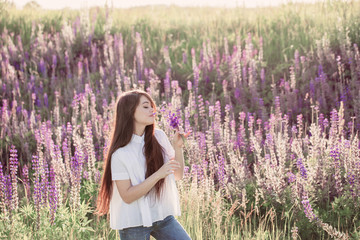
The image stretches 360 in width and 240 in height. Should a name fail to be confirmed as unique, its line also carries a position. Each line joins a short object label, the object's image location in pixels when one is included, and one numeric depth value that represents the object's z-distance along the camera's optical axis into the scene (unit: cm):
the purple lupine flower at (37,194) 400
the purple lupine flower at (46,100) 788
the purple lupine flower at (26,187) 421
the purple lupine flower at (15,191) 406
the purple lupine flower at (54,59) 907
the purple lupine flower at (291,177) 460
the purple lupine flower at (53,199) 403
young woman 296
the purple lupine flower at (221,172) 476
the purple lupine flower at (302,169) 440
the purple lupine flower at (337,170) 451
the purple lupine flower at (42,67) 894
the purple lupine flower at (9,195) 415
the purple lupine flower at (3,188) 410
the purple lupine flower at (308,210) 391
